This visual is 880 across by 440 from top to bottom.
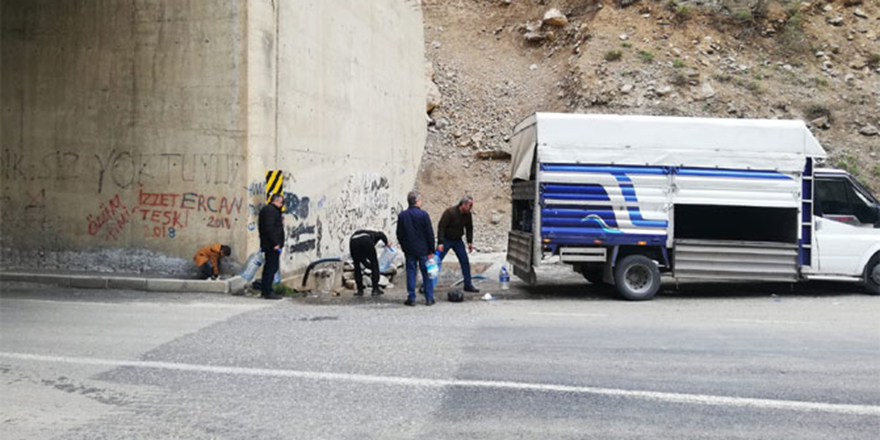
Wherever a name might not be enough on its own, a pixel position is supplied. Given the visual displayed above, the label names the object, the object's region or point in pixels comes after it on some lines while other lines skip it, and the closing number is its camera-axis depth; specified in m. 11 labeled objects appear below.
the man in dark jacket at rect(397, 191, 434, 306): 10.93
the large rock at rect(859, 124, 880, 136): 23.42
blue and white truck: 11.52
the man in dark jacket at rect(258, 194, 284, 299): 11.22
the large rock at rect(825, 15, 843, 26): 27.58
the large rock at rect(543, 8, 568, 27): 29.59
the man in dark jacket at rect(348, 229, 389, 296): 12.12
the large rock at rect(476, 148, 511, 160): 24.52
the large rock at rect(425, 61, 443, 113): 25.86
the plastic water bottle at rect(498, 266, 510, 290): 13.00
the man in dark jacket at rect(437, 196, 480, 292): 12.52
